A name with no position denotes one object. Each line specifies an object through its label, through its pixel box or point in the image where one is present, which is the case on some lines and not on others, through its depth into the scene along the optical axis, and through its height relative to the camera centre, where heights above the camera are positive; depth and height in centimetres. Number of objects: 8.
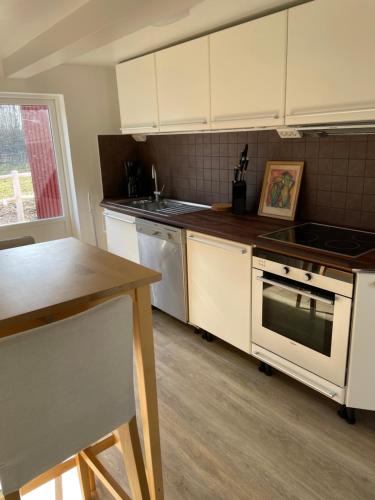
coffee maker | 392 -37
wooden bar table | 112 -44
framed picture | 258 -36
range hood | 204 +2
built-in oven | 187 -94
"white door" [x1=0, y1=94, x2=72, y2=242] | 354 -22
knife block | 283 -43
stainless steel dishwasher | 281 -90
